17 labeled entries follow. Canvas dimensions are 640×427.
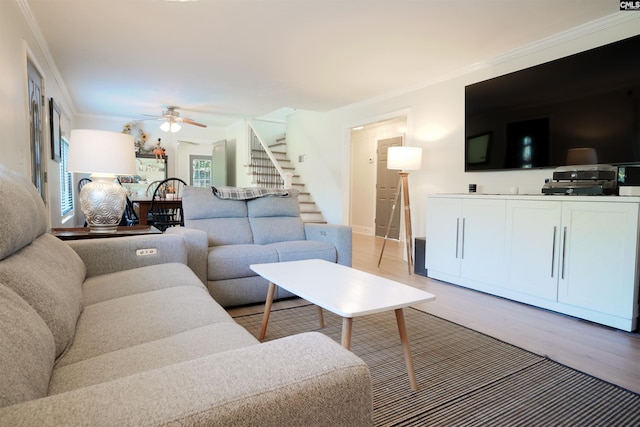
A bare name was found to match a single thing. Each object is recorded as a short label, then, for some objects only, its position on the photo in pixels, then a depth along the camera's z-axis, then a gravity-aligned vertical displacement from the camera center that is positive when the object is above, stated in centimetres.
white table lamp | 233 +14
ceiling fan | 604 +123
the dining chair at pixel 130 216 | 478 -37
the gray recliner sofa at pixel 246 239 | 263 -43
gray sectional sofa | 51 -33
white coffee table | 149 -48
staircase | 708 +39
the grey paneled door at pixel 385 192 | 656 +0
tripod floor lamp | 410 +35
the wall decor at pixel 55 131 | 398 +70
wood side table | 229 -31
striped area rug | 144 -92
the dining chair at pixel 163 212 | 438 -30
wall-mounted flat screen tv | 266 +70
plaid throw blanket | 324 -2
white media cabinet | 234 -46
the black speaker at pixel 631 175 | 244 +13
